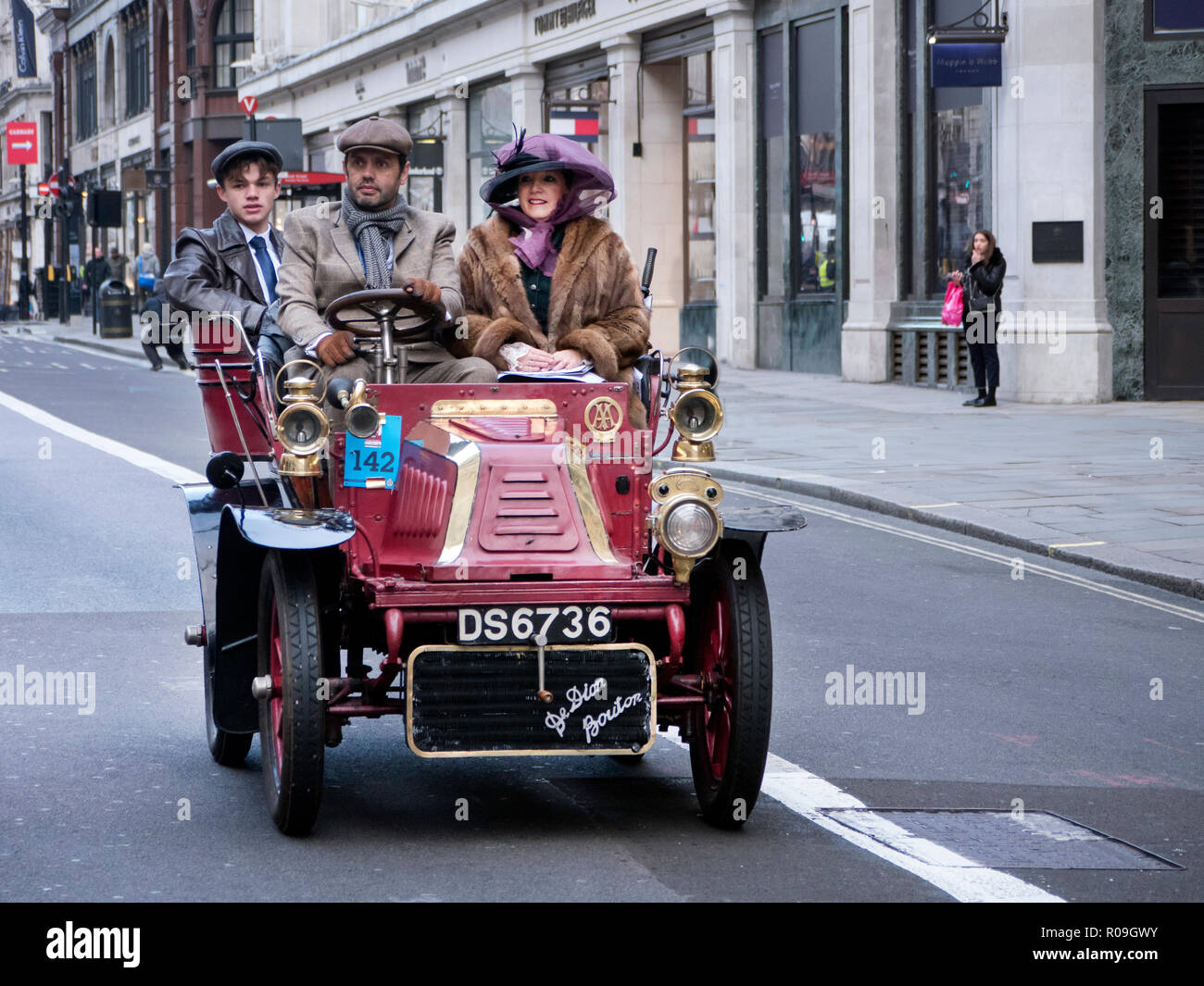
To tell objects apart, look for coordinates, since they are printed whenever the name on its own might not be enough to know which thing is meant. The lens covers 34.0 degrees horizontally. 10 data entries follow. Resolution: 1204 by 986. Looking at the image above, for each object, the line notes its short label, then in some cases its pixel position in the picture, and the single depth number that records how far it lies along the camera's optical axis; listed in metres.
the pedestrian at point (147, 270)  40.75
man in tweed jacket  6.45
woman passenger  6.31
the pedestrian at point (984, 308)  21.02
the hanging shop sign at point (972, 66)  21.23
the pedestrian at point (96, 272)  52.45
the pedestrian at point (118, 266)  53.78
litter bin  44.69
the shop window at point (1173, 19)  21.12
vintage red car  5.19
